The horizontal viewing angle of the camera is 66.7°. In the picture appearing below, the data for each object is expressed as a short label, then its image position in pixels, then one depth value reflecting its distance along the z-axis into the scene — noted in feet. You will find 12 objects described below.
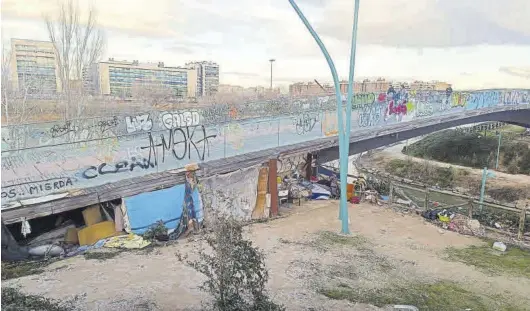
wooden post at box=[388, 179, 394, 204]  60.05
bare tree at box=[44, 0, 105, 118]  90.63
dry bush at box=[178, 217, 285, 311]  22.12
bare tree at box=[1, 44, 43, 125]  74.02
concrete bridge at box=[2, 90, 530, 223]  35.68
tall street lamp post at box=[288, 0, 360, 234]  42.23
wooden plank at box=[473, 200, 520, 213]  49.30
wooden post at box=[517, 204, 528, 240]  48.34
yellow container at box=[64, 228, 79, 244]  40.27
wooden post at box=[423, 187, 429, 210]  55.84
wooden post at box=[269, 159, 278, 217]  54.24
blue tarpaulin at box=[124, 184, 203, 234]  42.01
